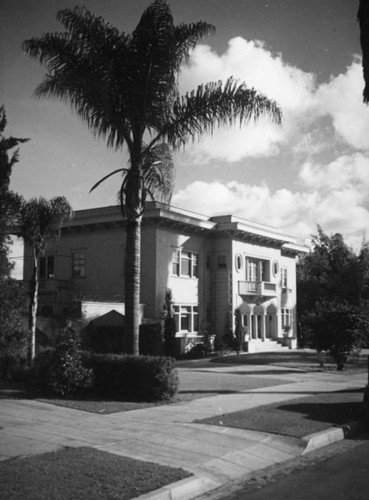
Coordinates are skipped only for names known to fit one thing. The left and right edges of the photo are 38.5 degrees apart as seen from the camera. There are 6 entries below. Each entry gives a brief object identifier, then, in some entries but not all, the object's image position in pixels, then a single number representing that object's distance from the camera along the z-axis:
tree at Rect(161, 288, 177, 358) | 30.59
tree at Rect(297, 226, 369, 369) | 22.41
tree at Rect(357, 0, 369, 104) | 12.23
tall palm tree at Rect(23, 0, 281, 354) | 14.15
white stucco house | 31.59
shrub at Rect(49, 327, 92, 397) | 13.20
